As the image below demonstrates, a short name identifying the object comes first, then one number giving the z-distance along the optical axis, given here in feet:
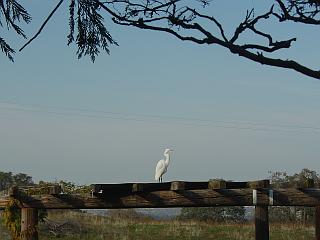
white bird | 68.16
